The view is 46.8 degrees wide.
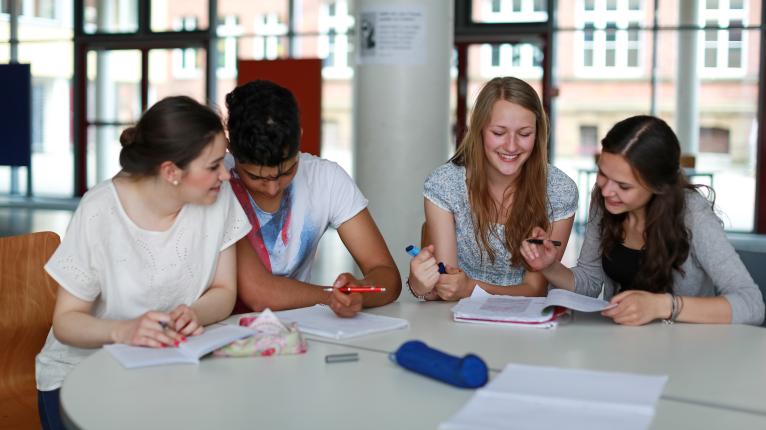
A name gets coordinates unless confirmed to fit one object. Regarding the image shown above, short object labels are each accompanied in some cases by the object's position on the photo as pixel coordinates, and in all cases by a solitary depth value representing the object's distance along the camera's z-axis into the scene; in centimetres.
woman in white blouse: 209
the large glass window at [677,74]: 989
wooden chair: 235
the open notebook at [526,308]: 212
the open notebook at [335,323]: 202
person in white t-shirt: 228
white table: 146
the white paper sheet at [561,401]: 137
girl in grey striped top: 277
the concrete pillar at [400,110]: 521
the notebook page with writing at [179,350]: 175
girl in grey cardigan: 240
